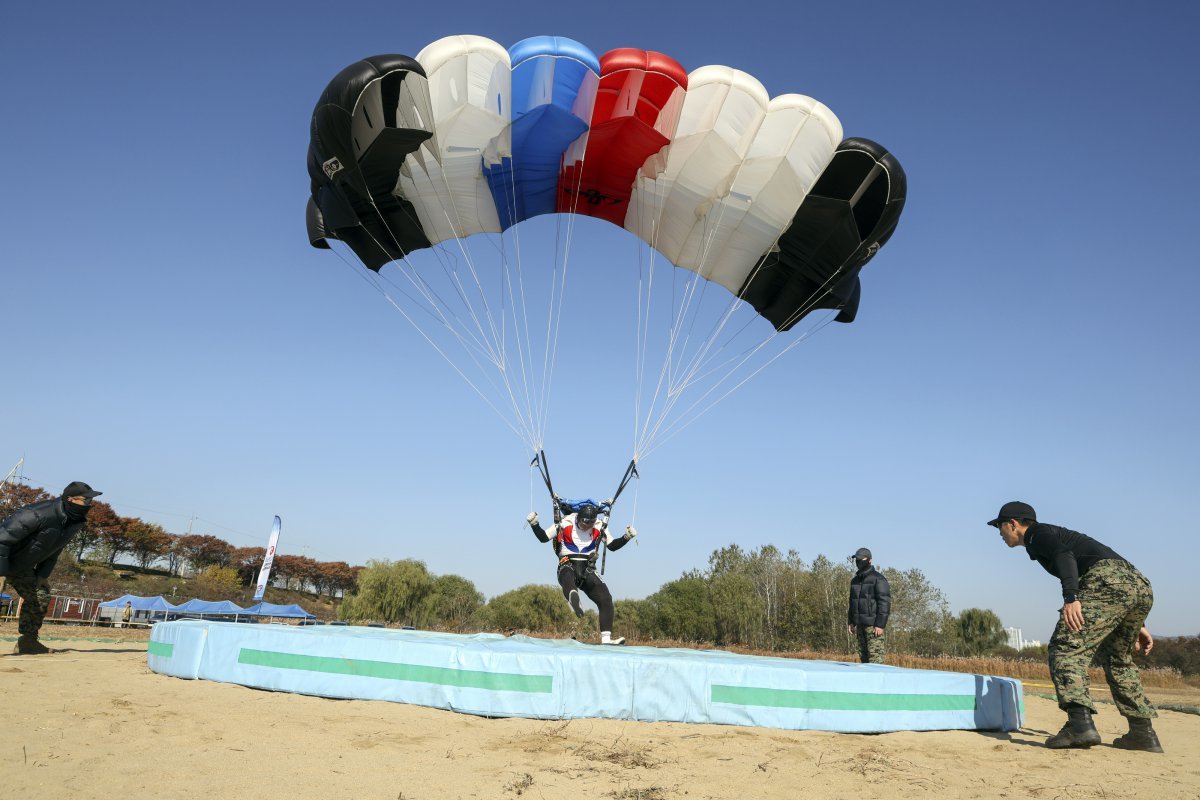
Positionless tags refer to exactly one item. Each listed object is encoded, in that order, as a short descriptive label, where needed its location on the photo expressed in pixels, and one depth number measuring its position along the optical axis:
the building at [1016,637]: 101.25
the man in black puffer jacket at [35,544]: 6.63
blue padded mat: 4.49
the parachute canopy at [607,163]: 7.10
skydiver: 7.34
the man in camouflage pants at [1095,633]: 4.48
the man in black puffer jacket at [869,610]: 8.44
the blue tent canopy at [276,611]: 27.55
